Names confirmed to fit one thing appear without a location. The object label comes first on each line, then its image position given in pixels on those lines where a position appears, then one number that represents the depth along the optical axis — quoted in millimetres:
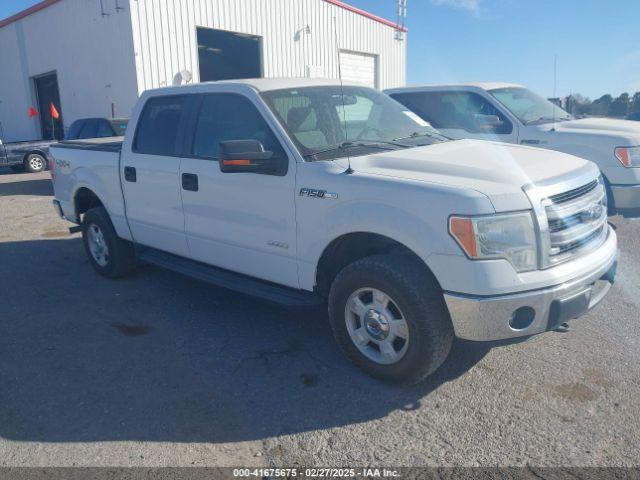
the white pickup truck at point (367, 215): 3135
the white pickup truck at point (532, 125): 6648
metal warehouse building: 15750
